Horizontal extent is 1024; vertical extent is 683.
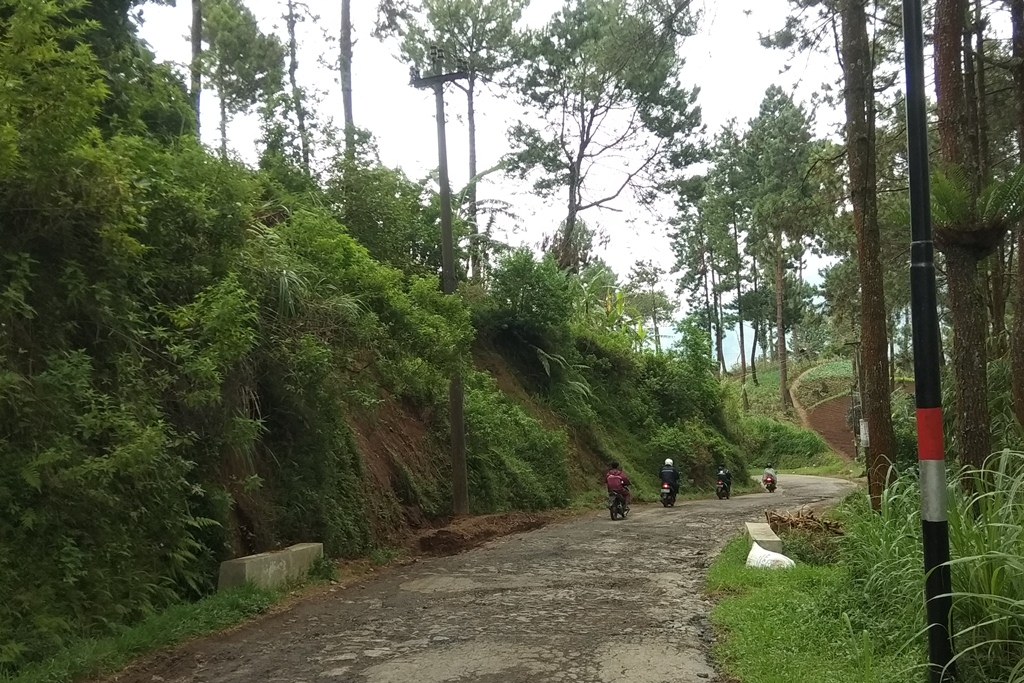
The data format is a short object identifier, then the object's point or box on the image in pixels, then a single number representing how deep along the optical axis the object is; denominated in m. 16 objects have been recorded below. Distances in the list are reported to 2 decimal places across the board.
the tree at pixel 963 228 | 7.06
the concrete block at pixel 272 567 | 9.36
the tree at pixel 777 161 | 35.19
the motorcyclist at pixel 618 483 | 18.80
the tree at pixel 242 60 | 25.84
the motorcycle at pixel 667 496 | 22.42
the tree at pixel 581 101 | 30.09
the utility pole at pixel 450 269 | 16.39
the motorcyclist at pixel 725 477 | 26.69
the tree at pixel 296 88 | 21.94
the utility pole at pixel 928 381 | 5.08
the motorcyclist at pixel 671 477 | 22.45
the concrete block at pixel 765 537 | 11.16
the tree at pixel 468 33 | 29.56
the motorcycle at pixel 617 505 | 18.81
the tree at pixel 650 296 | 65.38
